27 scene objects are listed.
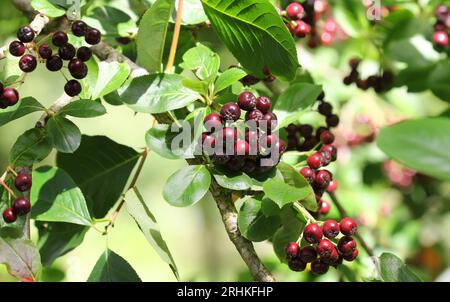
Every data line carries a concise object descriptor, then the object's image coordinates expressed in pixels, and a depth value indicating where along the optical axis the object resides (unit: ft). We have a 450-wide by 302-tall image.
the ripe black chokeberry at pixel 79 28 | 1.76
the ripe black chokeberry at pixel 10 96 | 1.64
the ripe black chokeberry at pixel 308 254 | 1.65
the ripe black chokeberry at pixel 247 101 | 1.64
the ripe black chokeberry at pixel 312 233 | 1.63
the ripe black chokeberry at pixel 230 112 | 1.63
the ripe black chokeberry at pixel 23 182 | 1.65
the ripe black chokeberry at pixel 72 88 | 1.71
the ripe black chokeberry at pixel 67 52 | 1.70
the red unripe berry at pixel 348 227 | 1.66
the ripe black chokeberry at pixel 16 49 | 1.65
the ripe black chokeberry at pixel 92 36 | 1.75
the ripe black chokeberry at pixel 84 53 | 1.72
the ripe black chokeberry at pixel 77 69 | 1.70
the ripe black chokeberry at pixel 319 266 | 1.66
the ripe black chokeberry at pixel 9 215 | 1.66
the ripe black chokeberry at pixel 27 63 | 1.67
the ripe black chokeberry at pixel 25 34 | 1.67
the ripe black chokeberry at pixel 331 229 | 1.63
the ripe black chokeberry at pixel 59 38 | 1.71
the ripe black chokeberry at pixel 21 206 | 1.65
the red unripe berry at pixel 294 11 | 1.91
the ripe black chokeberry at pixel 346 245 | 1.64
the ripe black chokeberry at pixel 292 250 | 1.67
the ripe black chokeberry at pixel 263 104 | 1.67
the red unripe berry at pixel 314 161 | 1.76
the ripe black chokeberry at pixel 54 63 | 1.69
